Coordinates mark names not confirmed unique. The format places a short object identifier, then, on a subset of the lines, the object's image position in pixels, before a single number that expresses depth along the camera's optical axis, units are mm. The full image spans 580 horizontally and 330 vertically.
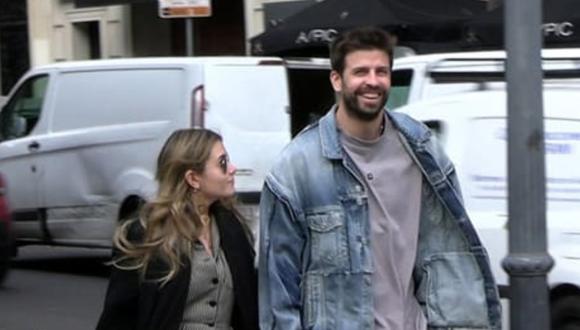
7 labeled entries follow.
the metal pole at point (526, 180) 7494
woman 7349
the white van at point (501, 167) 13667
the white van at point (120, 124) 22082
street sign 26463
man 7004
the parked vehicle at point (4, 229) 21879
